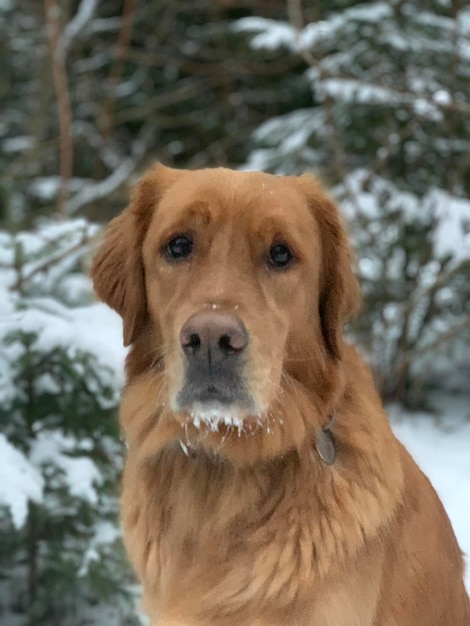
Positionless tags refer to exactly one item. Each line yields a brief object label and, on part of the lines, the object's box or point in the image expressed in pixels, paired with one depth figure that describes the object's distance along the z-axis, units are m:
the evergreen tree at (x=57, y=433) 2.54
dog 1.82
